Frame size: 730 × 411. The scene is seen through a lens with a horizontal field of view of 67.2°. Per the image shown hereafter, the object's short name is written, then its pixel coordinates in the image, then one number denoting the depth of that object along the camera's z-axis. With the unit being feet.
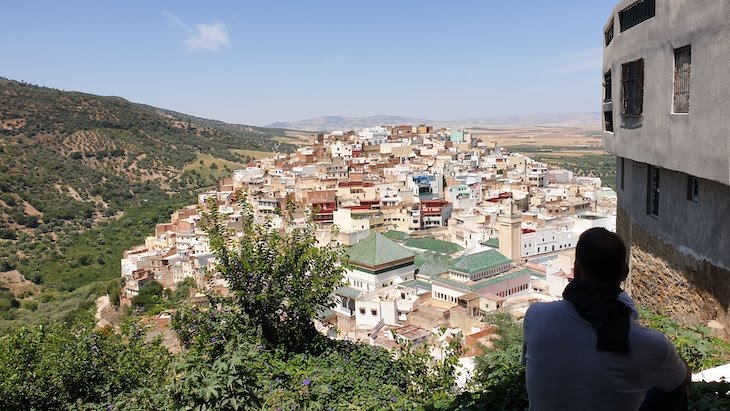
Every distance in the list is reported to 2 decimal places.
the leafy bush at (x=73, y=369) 25.12
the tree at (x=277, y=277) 24.95
